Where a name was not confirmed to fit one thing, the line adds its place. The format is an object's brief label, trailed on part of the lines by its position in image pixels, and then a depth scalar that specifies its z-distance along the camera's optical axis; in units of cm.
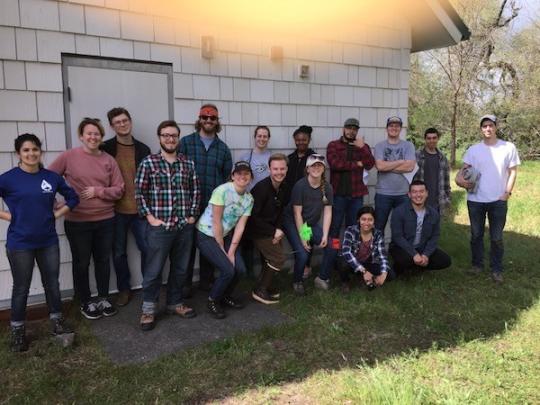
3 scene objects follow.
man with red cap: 425
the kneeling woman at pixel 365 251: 454
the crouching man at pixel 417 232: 485
